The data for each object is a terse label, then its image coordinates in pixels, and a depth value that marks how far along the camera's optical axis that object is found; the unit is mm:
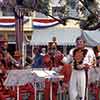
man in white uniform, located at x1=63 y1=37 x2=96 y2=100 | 10336
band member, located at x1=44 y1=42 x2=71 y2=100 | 11141
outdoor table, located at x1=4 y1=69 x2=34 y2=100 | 9727
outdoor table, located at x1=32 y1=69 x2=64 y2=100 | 9952
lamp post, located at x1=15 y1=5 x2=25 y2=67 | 18367
